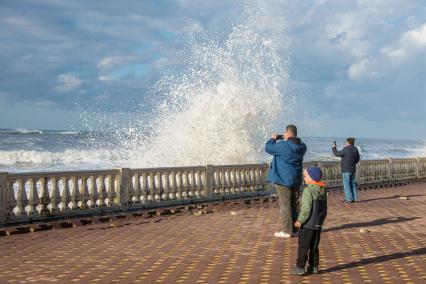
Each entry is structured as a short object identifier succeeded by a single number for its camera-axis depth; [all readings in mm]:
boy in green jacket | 6558
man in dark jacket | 15805
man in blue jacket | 9242
